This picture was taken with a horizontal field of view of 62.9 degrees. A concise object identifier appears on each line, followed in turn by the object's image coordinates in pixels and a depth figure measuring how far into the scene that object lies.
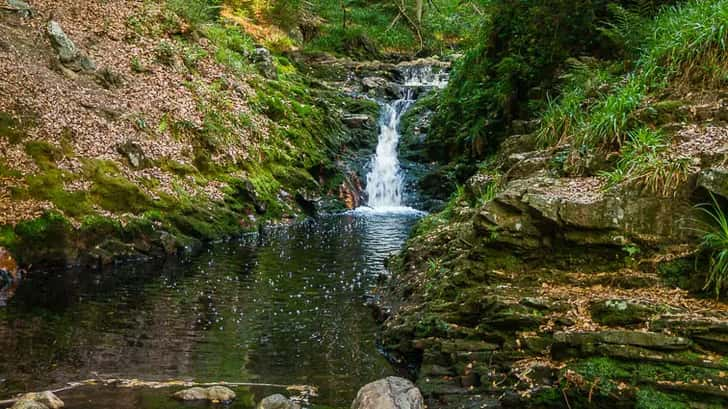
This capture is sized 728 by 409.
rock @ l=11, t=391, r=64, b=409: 4.70
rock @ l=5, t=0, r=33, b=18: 13.49
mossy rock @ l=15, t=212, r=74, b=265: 9.85
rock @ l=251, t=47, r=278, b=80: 20.98
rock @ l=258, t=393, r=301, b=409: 5.04
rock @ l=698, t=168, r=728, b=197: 5.29
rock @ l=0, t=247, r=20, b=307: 9.05
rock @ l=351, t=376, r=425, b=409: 4.94
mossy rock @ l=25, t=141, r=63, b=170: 10.93
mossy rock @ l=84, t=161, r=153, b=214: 11.50
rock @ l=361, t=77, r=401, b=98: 25.78
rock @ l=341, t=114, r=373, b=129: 22.59
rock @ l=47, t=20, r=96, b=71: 13.39
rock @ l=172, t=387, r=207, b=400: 5.27
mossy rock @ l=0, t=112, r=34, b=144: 10.81
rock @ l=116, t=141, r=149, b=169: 12.70
